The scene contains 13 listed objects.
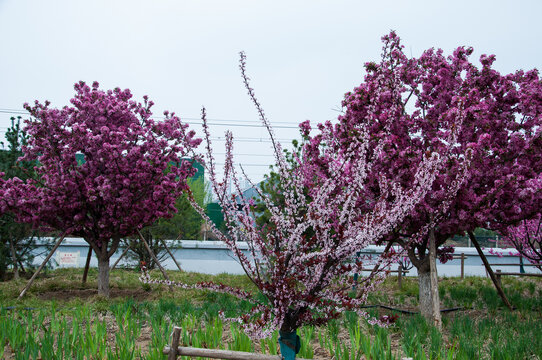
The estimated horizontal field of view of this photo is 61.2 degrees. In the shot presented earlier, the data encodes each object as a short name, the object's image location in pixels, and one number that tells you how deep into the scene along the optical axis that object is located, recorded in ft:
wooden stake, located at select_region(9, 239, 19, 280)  40.42
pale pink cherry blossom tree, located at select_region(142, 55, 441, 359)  11.07
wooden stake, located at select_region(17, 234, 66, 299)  28.52
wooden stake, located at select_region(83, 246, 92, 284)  35.70
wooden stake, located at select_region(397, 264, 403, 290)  36.55
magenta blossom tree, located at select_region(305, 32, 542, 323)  20.77
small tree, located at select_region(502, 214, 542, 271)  34.20
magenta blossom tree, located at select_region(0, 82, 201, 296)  28.04
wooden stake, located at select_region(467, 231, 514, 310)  24.03
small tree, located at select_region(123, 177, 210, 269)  48.98
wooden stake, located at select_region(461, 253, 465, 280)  45.10
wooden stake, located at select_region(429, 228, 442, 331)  20.68
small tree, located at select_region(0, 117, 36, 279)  39.64
